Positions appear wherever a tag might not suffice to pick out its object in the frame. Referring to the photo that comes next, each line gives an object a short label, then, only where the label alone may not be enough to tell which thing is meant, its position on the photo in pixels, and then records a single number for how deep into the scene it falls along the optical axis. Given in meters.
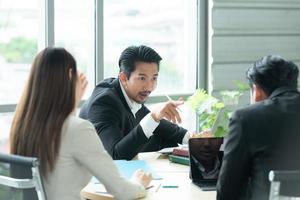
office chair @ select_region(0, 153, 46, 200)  3.04
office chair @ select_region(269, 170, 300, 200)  2.96
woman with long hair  3.23
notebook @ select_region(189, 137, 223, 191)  3.61
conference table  3.45
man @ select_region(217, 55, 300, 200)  3.21
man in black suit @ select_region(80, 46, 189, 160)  3.93
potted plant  3.77
